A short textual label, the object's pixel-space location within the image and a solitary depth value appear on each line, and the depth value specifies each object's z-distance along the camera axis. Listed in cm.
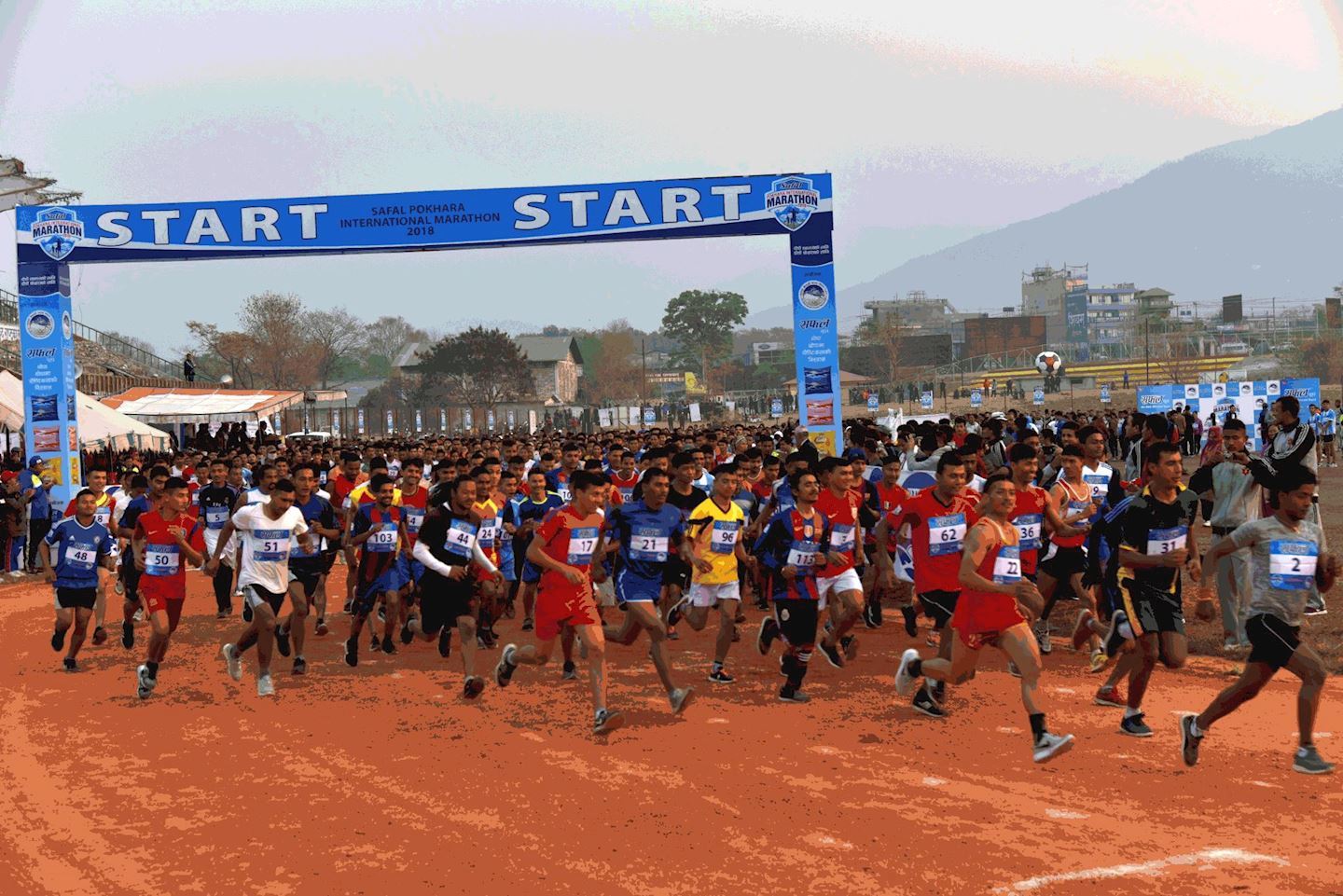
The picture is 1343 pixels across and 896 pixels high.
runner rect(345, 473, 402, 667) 1219
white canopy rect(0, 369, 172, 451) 3047
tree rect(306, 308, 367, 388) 10059
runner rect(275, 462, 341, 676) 1179
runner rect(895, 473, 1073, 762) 771
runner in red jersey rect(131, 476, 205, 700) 1091
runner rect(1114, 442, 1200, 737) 823
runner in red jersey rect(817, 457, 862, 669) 1021
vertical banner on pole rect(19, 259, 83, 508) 2203
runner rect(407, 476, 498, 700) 1059
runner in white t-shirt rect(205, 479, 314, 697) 1071
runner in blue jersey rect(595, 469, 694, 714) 934
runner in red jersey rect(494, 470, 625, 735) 897
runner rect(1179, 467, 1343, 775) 718
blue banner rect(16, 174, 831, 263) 2125
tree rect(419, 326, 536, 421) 8438
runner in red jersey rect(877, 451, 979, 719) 1012
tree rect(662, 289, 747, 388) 12069
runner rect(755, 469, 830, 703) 985
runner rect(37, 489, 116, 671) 1227
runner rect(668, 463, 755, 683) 1057
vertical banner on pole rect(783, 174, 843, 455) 2105
